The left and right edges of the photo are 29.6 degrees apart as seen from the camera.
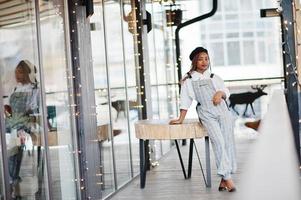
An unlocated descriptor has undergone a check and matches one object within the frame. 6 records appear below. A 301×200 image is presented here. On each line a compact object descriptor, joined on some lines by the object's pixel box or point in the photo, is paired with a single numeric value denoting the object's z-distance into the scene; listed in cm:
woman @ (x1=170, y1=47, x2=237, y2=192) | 536
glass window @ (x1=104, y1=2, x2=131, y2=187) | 584
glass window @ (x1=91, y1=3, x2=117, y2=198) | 532
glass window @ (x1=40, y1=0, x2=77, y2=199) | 432
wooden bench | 559
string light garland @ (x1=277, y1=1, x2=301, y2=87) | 407
